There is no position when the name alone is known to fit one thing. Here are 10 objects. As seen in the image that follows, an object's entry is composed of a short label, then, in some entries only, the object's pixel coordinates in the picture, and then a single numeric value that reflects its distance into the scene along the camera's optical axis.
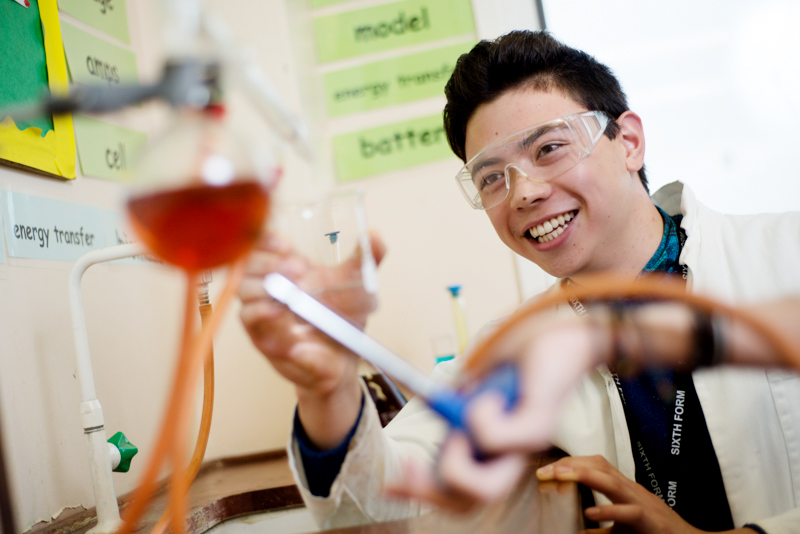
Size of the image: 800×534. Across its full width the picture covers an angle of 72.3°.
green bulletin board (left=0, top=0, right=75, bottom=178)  0.92
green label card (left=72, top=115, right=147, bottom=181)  1.11
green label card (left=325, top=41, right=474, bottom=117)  1.57
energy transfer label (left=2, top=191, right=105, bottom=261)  0.91
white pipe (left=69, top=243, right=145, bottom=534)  0.83
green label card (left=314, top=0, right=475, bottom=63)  1.57
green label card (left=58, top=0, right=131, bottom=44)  1.14
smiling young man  0.89
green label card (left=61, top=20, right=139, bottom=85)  1.10
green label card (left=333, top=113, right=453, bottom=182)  1.55
